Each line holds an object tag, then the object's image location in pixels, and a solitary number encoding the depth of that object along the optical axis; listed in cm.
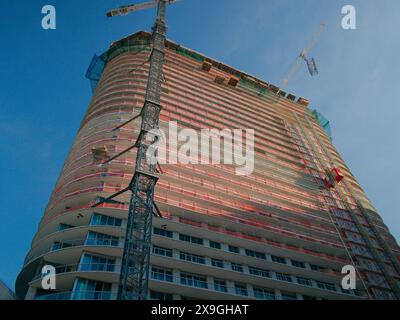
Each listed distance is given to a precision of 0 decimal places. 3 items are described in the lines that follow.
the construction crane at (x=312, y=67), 12300
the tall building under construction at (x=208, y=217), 3806
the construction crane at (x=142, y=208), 2955
